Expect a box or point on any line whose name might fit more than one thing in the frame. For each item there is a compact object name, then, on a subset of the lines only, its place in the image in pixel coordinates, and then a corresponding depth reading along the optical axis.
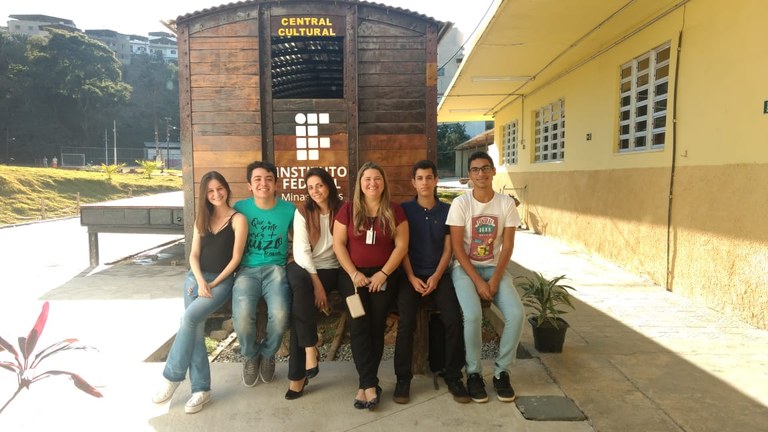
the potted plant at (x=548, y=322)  3.84
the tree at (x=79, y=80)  51.41
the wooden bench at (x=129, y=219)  8.22
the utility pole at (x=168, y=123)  59.56
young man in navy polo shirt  3.13
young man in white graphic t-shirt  3.12
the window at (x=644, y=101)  6.17
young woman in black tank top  3.03
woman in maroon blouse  3.14
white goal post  45.20
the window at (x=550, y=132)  10.00
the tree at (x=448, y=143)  37.31
